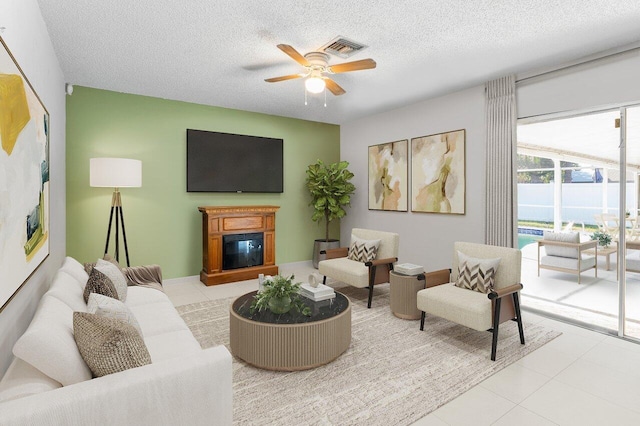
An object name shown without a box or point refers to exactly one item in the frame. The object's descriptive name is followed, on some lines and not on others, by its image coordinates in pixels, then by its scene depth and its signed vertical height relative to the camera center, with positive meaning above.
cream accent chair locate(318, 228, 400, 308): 4.17 -0.73
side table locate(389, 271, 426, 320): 3.71 -0.94
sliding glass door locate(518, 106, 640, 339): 3.38 +0.03
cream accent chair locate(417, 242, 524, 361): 2.91 -0.82
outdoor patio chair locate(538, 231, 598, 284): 3.80 -0.52
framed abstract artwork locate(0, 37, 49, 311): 1.57 +0.16
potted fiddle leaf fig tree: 6.19 +0.34
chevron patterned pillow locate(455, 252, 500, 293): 3.23 -0.62
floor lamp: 3.96 +0.43
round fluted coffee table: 2.63 -1.02
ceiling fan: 3.10 +1.34
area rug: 2.19 -1.27
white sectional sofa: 1.24 -0.70
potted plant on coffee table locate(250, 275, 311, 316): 2.86 -0.75
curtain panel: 4.12 +0.57
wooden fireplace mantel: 5.18 -0.37
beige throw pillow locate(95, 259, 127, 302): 2.75 -0.56
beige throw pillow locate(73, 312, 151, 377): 1.49 -0.61
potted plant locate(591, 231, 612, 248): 3.57 -0.31
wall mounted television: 5.36 +0.77
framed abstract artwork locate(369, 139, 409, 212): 5.61 +0.56
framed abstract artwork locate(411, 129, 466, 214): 4.74 +0.53
